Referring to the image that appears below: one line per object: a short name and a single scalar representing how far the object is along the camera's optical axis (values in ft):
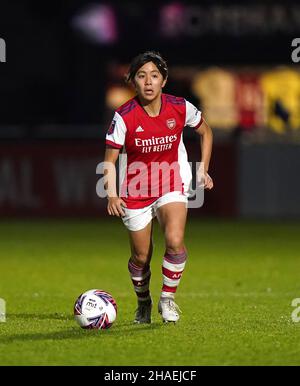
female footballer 64.03
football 62.75
